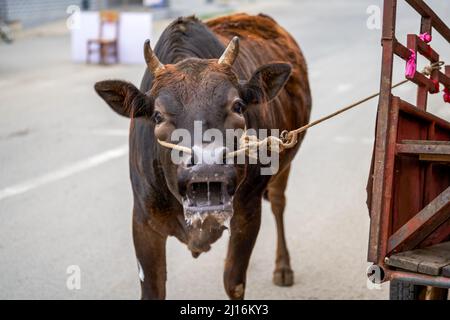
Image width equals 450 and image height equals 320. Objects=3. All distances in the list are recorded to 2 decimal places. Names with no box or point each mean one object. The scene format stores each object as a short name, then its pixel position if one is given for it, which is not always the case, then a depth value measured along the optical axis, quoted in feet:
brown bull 12.58
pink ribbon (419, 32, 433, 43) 14.26
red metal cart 12.12
